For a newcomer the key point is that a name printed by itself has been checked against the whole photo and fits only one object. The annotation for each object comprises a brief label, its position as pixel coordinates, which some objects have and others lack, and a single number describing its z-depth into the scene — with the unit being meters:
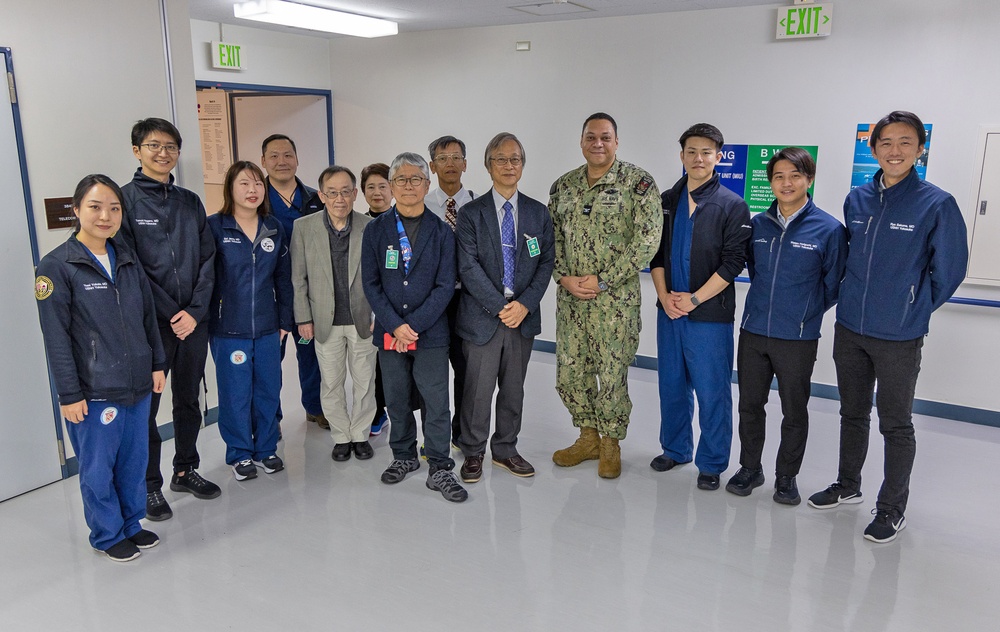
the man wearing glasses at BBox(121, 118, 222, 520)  3.15
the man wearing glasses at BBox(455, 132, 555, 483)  3.47
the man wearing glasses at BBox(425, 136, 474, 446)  3.82
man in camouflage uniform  3.50
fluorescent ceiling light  4.71
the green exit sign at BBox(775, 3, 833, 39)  4.51
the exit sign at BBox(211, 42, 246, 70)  5.54
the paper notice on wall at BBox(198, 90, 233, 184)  6.76
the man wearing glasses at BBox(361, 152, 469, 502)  3.44
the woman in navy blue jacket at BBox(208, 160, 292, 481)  3.47
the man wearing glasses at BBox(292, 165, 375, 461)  3.73
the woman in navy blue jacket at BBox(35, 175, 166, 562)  2.70
